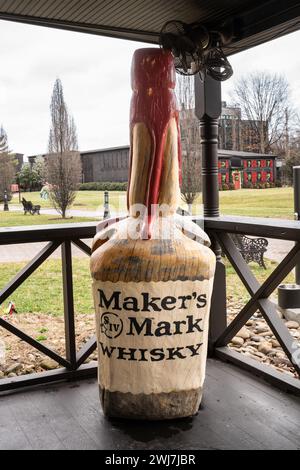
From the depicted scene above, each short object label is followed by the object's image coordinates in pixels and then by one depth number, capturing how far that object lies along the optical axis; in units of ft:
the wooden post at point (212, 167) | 10.61
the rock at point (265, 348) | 14.57
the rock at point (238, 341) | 15.30
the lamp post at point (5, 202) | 24.31
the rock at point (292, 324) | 17.31
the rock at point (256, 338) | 15.76
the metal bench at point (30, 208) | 27.10
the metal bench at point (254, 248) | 24.66
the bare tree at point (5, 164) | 21.01
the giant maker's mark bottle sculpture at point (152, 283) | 7.48
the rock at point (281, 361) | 13.47
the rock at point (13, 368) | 13.63
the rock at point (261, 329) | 16.98
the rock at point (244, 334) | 16.03
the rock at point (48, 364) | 13.42
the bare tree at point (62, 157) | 24.35
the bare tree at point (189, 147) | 23.41
